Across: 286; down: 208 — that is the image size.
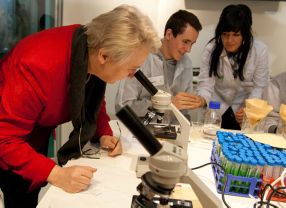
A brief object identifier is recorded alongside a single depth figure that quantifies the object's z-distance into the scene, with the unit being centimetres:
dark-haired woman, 219
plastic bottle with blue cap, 165
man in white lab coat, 185
